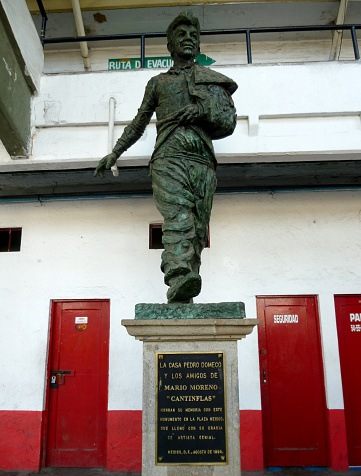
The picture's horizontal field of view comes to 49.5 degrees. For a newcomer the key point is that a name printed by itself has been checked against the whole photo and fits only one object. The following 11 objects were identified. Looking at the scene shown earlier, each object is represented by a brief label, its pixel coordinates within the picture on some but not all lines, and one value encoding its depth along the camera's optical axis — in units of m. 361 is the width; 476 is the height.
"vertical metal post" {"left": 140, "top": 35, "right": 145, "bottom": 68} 4.00
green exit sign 5.11
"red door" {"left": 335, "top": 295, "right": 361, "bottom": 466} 4.12
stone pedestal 1.91
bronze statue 2.22
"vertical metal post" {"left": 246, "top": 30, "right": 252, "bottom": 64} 3.88
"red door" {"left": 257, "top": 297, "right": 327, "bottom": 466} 4.11
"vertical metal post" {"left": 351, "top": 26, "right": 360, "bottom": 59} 3.84
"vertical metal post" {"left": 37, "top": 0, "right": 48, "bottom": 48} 4.17
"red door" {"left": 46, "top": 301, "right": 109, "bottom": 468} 4.24
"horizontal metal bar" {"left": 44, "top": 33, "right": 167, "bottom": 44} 3.97
